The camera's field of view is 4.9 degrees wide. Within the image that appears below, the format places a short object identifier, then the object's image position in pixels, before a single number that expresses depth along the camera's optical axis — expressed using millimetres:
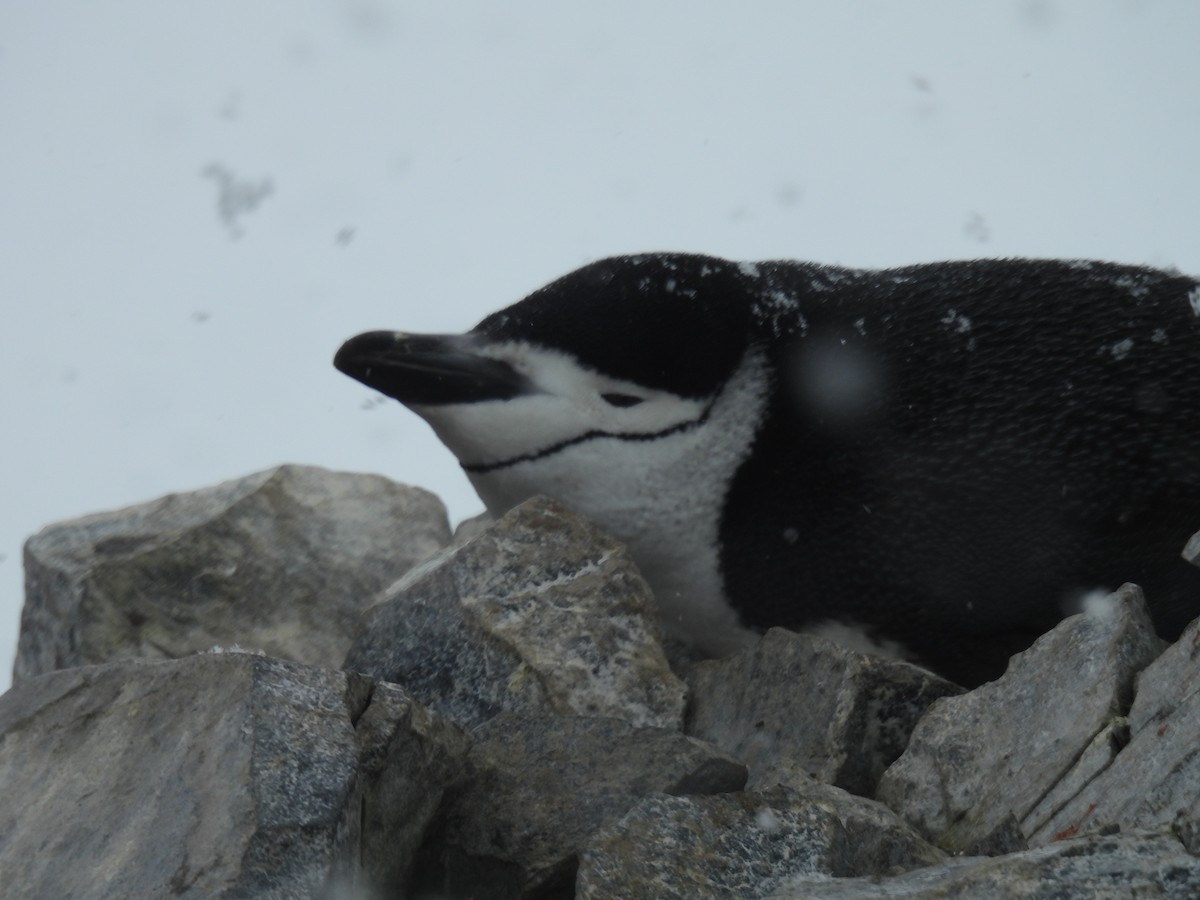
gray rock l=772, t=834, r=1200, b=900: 3999
